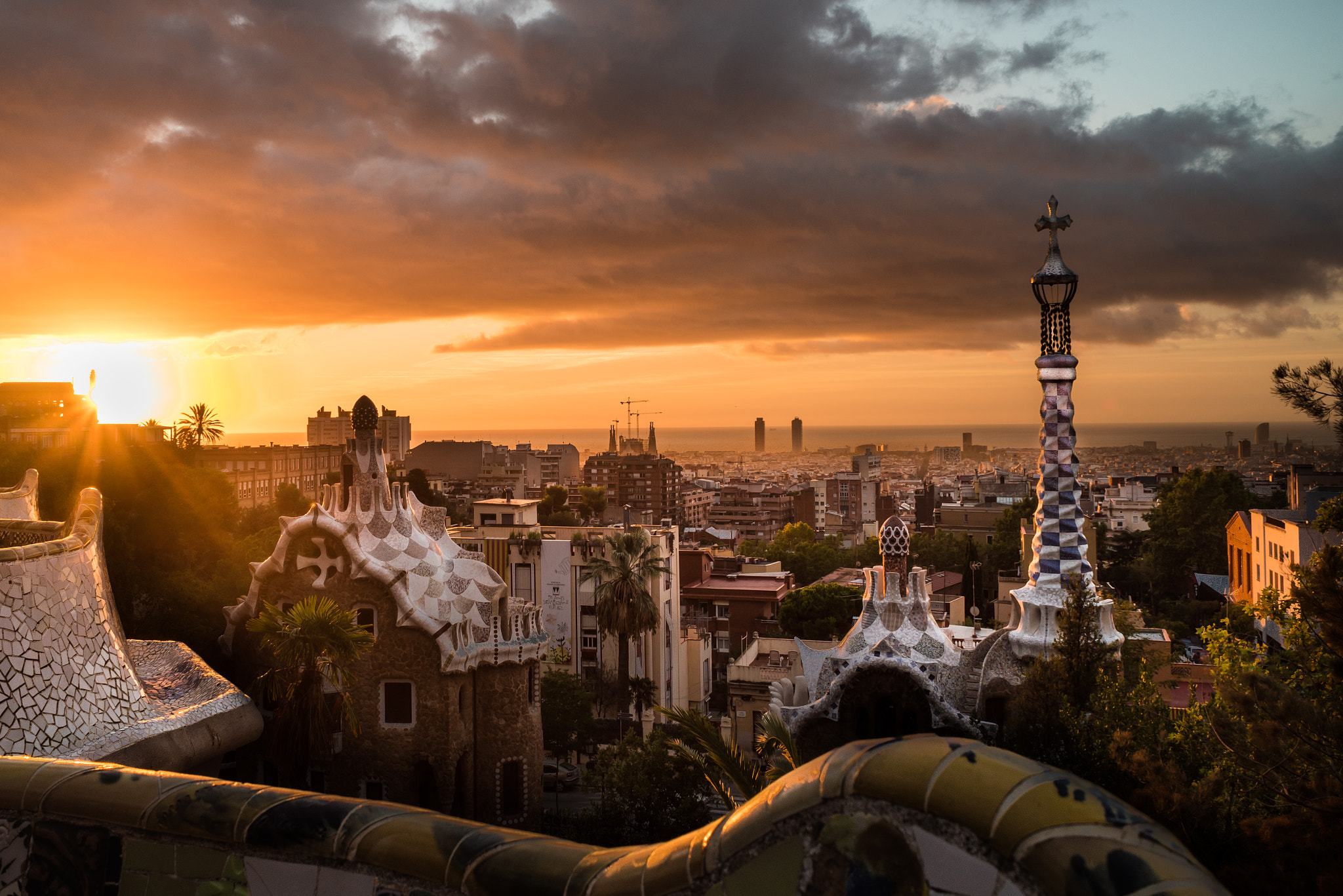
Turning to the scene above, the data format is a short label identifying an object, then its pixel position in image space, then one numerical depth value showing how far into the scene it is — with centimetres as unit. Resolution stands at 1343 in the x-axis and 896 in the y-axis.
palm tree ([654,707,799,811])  1249
